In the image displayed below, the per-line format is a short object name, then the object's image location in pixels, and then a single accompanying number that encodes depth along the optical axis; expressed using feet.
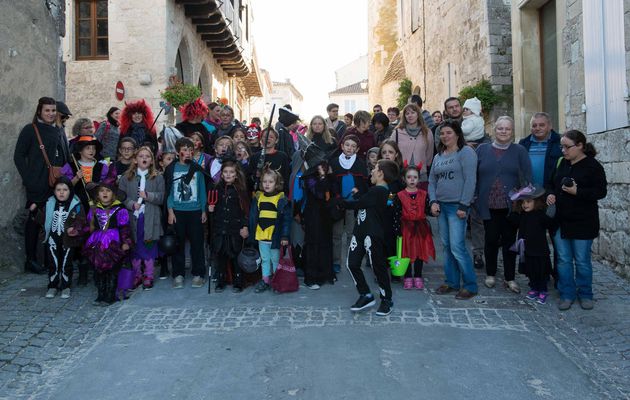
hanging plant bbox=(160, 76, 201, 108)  39.65
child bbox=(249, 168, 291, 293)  18.48
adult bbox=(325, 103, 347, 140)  29.34
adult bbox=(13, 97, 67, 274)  20.57
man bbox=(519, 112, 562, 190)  17.69
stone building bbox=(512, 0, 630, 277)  19.35
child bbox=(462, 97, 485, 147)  21.77
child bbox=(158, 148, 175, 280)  19.72
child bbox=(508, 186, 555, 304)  16.67
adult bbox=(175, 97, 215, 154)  24.71
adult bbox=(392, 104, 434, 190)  21.47
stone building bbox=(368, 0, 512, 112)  37.04
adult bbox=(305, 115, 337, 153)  20.72
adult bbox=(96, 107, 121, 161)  23.68
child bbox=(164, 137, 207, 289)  19.30
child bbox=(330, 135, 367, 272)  19.31
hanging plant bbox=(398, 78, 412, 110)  63.98
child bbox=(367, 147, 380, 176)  21.40
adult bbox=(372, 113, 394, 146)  26.53
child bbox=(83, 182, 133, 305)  17.34
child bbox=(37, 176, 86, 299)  17.95
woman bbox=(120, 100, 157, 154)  23.65
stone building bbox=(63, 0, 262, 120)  41.75
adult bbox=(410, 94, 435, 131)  24.91
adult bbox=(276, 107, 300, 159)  21.66
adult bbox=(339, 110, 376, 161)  24.82
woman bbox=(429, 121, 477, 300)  16.96
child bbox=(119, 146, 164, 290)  18.92
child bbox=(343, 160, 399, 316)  16.05
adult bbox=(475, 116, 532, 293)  17.51
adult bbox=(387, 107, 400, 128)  30.91
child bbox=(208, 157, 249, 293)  18.66
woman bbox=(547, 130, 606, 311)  15.43
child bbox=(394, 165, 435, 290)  18.42
